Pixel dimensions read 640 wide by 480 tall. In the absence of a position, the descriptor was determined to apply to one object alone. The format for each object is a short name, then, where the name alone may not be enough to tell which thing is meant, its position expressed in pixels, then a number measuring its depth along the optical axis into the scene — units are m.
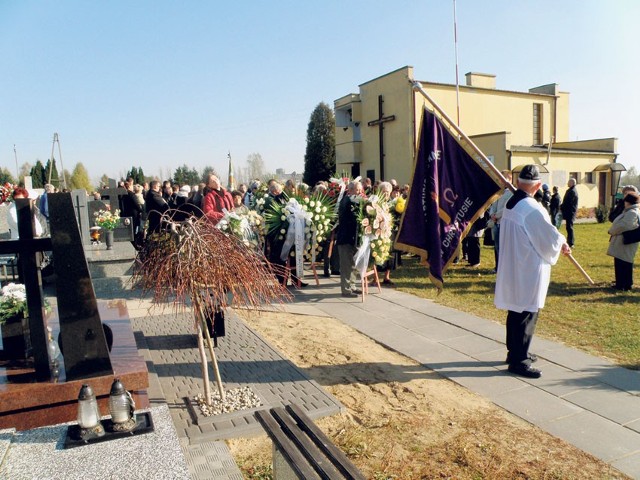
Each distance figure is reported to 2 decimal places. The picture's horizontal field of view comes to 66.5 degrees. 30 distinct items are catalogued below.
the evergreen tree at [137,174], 44.91
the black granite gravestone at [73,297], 3.60
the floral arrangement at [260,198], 10.16
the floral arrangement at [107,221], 11.71
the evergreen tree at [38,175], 43.97
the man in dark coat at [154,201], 11.25
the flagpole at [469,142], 5.36
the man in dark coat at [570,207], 14.49
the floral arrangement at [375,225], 8.75
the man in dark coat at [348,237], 8.80
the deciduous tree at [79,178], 54.25
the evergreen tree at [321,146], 50.56
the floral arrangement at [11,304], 4.21
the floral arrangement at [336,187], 11.24
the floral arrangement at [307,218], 9.53
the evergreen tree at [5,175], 49.87
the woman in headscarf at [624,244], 8.80
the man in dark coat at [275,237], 9.73
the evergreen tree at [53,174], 43.81
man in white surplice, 5.02
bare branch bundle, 3.88
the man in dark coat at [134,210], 15.09
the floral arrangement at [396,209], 11.01
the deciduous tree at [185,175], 48.16
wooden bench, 2.57
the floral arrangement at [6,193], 13.45
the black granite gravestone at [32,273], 3.62
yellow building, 28.55
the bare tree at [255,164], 97.57
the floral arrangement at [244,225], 6.80
